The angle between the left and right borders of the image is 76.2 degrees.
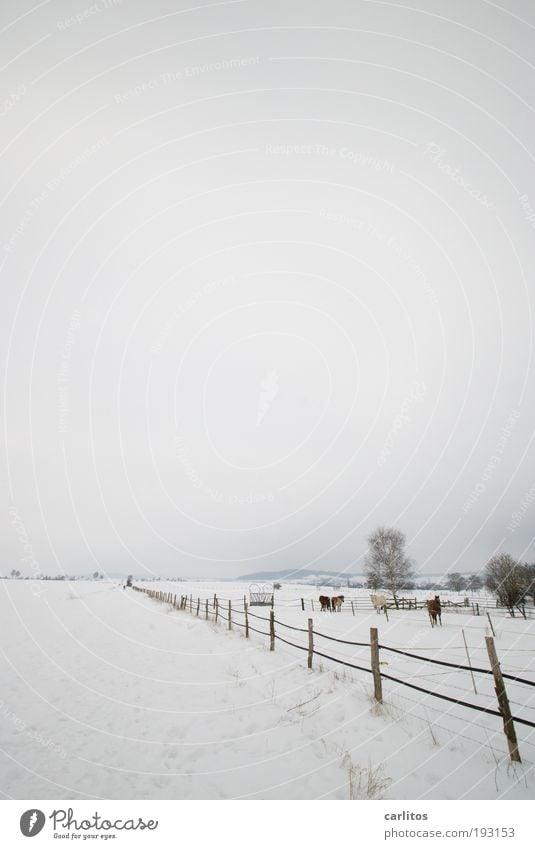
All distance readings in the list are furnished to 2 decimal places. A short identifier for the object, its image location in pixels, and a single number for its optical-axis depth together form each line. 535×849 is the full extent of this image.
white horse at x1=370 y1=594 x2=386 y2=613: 24.98
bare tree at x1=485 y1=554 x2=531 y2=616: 25.88
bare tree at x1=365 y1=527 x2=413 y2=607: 40.34
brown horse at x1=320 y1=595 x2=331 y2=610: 28.05
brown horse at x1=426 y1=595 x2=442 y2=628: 18.08
